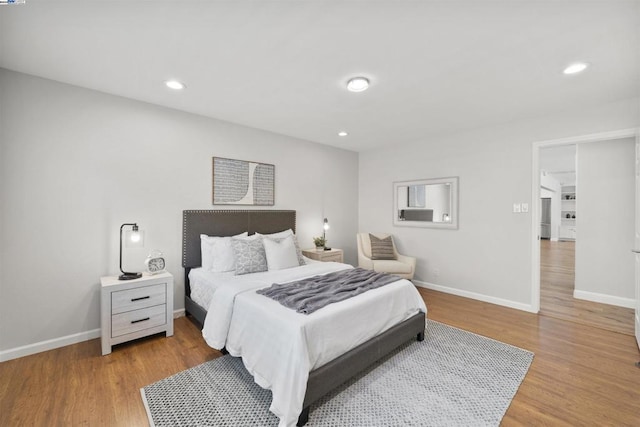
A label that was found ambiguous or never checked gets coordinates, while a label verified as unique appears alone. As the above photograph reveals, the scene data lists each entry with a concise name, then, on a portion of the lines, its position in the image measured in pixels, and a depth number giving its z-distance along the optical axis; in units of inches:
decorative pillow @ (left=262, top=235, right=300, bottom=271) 131.1
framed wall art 146.1
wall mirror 171.5
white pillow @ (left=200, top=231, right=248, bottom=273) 125.3
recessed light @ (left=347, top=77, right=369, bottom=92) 100.2
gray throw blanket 83.5
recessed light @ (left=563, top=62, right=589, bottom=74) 89.4
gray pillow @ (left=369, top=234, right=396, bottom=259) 185.5
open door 103.5
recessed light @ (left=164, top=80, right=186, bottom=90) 103.3
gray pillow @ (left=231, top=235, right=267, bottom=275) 123.6
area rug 69.6
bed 66.6
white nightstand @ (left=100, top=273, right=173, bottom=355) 99.9
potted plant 183.5
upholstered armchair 171.9
